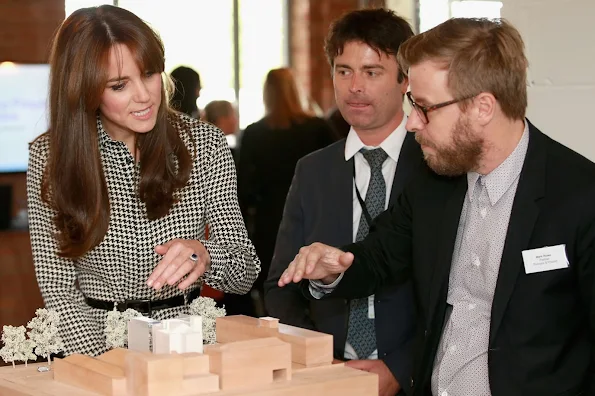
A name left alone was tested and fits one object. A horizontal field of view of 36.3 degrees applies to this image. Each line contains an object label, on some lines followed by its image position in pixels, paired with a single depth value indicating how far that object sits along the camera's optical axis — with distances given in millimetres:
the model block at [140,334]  1881
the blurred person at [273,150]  5105
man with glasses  2225
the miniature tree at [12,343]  2084
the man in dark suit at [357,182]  2799
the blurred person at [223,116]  6473
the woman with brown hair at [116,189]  2414
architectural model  1712
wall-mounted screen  5676
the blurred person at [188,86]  5152
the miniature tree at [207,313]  2248
